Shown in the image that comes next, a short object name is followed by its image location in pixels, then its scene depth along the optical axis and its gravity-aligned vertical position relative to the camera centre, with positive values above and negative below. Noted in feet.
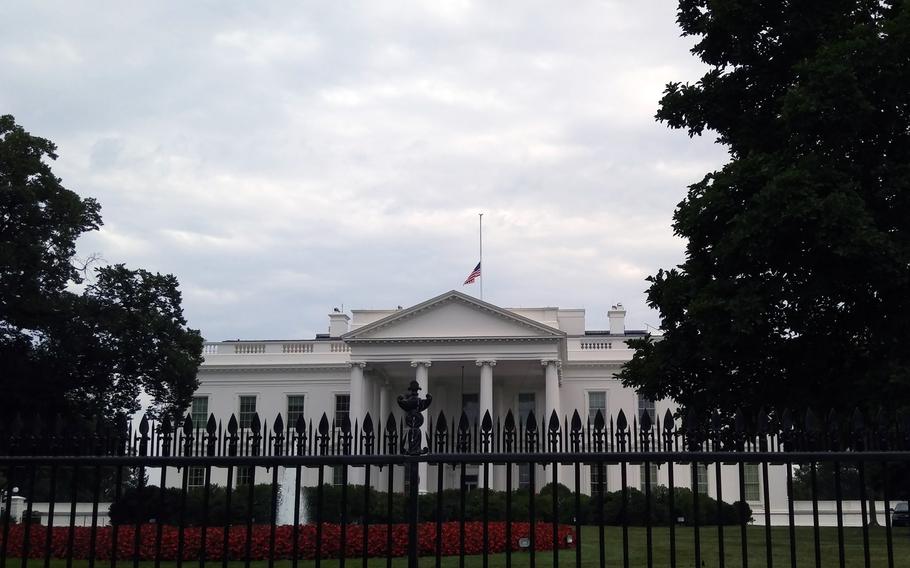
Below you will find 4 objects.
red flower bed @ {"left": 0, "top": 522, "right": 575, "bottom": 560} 41.34 -5.25
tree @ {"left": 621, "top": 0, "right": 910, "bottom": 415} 49.06 +11.42
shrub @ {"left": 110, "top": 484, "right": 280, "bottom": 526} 65.36 -6.37
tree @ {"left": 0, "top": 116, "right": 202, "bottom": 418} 88.69 +11.43
